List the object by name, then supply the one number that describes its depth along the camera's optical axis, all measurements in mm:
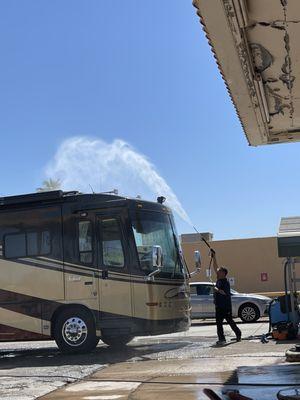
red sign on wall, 31725
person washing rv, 13148
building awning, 5203
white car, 20594
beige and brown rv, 11969
